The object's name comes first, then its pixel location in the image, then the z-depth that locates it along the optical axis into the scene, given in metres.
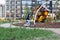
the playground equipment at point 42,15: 11.68
